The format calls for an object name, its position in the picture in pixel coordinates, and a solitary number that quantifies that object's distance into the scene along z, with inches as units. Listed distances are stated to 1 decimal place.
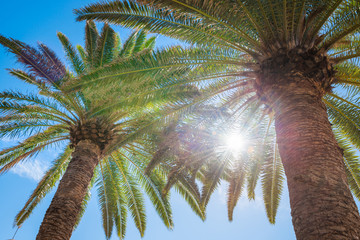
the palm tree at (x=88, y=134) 265.6
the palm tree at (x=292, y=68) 130.8
